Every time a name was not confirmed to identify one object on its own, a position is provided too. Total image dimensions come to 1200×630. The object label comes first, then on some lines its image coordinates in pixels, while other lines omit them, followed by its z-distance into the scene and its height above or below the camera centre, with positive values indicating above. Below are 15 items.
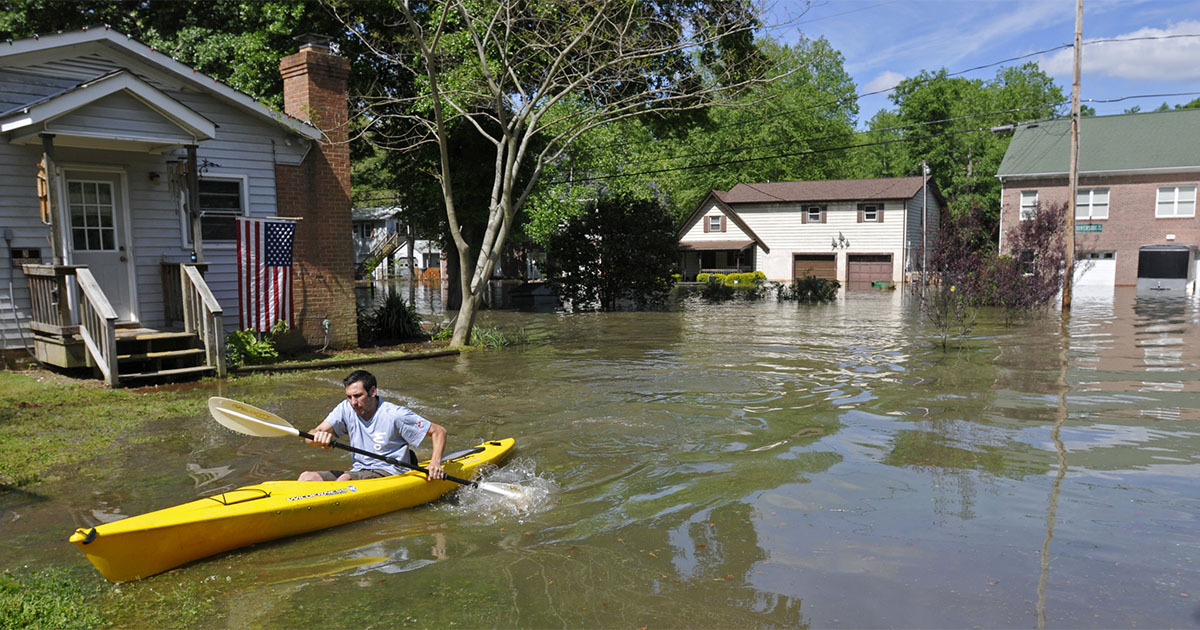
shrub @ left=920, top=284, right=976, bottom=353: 16.55 -1.14
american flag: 13.45 -0.08
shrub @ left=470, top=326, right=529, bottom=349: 17.22 -1.73
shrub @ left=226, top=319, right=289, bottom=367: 13.12 -1.42
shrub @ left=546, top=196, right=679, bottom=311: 27.16 +0.28
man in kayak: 6.68 -1.45
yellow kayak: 5.07 -1.88
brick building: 35.25 +2.87
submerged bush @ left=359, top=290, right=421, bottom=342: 17.62 -1.35
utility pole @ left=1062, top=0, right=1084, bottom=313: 23.17 +1.98
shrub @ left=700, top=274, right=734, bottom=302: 32.44 -1.38
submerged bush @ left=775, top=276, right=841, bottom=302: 31.64 -1.38
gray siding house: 11.21 +1.11
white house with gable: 44.34 +1.67
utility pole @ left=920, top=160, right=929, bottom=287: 41.06 +3.27
